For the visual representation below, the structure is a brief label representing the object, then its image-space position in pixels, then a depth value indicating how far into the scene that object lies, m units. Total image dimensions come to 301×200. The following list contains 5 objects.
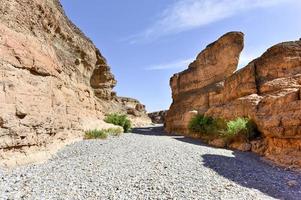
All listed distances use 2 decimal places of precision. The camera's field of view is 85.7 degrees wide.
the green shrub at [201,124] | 11.31
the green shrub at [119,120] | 12.98
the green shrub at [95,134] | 8.62
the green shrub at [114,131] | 10.76
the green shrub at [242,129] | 8.53
